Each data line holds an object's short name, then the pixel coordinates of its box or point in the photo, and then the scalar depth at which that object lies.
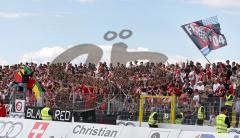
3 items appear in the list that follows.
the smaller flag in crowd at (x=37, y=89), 25.02
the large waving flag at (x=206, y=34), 25.31
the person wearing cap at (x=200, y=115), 19.25
